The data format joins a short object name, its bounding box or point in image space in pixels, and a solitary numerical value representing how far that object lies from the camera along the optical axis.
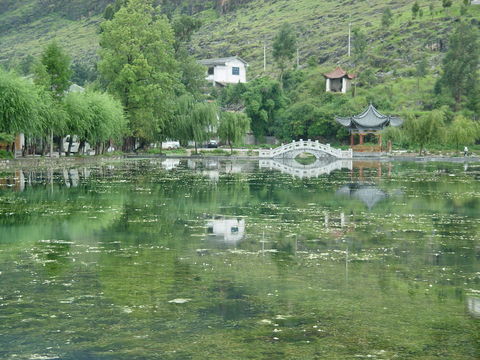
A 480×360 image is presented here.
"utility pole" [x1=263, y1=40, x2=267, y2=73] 139.05
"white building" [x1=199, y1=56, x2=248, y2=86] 128.00
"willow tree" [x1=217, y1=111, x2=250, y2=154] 86.56
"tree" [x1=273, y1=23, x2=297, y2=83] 120.12
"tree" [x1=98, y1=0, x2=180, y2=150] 73.62
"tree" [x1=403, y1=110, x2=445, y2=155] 84.44
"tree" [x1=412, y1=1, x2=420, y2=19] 135.45
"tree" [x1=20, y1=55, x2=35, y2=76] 140.96
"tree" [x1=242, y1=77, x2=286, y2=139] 100.69
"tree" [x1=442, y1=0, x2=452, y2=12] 134.62
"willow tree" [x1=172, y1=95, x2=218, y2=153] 81.75
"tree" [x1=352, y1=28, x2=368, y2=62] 118.19
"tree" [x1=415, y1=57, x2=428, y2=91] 109.44
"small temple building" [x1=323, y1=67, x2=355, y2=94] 109.56
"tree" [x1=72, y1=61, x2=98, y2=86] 135.25
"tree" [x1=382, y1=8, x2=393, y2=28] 134.38
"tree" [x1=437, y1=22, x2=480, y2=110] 99.00
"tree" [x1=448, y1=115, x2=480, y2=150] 84.56
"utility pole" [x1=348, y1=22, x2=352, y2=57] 130.62
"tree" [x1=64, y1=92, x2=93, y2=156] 61.72
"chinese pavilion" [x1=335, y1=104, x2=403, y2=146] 89.01
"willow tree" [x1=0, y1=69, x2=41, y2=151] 50.16
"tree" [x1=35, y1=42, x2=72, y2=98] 62.41
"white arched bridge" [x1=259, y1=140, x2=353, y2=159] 84.31
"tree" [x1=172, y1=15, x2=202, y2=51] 102.43
